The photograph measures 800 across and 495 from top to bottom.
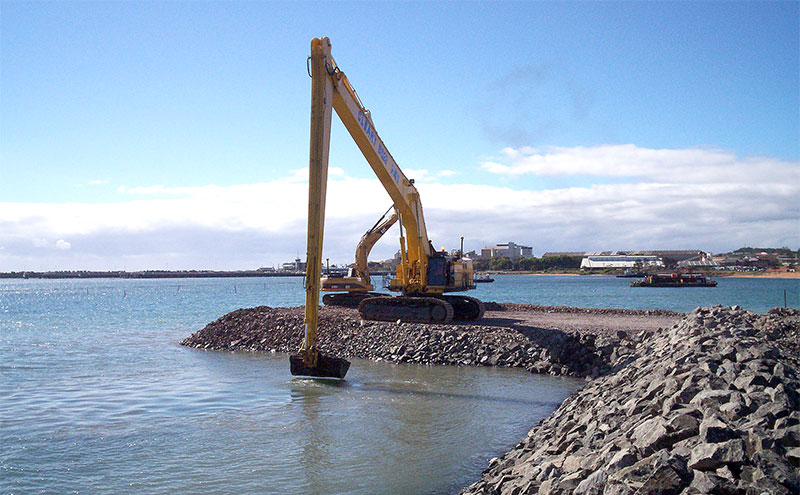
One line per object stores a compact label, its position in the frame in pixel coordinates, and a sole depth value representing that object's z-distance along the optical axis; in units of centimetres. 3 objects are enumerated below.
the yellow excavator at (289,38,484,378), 1428
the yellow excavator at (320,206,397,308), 2709
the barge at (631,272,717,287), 7731
